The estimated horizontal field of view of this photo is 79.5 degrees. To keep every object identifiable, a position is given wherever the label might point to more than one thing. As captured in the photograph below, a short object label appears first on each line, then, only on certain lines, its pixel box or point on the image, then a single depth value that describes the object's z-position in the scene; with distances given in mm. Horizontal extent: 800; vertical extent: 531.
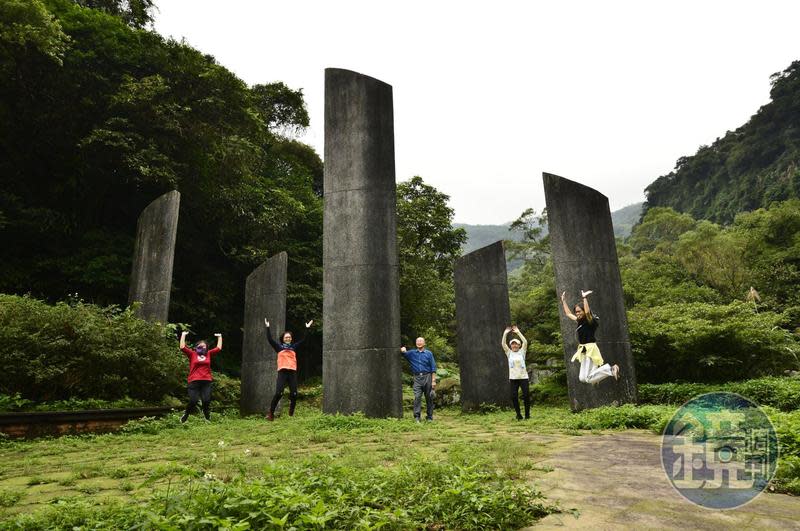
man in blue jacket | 9188
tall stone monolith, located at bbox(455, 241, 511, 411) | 12680
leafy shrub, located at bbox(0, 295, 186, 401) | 8445
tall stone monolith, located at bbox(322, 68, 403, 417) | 9016
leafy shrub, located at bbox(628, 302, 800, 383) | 10664
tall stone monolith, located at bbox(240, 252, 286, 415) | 13125
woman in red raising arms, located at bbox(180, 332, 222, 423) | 9508
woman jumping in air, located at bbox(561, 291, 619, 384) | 8055
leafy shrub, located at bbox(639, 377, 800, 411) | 7996
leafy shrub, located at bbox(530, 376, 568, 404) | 13208
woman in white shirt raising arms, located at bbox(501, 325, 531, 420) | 9195
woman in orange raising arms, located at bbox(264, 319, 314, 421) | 9961
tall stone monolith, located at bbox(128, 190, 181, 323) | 13359
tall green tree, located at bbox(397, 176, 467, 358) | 25266
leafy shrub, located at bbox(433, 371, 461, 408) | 14891
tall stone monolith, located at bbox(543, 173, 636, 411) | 10211
